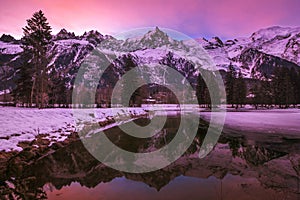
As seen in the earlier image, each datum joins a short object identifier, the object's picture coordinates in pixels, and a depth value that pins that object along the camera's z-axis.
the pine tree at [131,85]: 60.66
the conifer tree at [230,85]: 88.75
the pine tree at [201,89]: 100.75
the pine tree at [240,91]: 87.56
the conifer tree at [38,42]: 34.44
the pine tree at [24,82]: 50.59
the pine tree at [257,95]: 93.69
